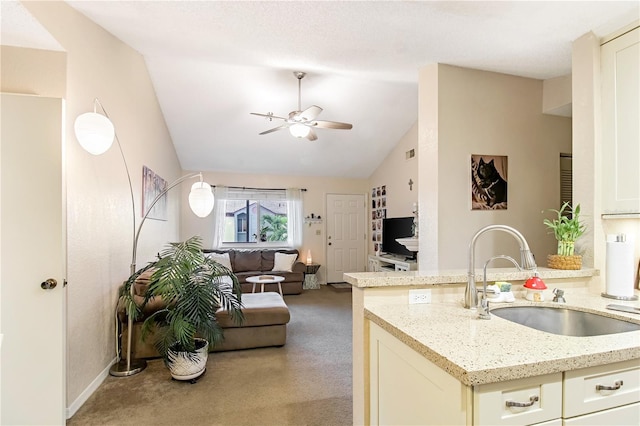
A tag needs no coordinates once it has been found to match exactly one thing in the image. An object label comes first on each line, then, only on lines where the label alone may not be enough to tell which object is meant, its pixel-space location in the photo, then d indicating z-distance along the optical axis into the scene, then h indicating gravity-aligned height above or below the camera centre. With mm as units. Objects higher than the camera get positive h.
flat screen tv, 5204 -331
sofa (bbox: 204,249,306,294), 5895 -940
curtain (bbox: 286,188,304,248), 6762 -63
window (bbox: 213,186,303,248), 6711 -97
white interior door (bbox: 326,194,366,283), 6992 -448
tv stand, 4688 -775
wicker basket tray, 1976 -298
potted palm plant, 2508 -721
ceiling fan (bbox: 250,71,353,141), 3583 +1047
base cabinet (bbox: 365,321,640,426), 921 -561
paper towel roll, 1758 -304
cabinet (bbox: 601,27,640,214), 1959 +550
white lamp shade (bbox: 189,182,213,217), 3201 +149
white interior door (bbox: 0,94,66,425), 1900 -293
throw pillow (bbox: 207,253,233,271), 5922 -787
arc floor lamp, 2051 +244
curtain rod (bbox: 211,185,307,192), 6604 +514
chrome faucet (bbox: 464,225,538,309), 1402 -223
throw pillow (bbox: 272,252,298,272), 6172 -903
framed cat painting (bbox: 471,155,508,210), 3109 +297
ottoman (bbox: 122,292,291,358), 3232 -1136
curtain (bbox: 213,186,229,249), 6438 +24
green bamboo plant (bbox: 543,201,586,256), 2037 -124
